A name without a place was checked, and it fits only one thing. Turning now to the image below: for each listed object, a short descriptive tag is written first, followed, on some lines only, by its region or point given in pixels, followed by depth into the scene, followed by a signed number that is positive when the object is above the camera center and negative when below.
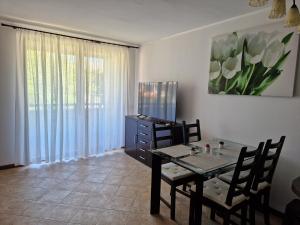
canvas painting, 2.32 +0.42
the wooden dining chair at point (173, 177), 2.27 -0.89
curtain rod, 3.22 +0.97
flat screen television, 3.63 -0.11
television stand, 3.61 -0.81
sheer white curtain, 3.46 -0.09
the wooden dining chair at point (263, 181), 1.91 -0.84
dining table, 1.89 -0.64
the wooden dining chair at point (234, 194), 1.74 -0.89
